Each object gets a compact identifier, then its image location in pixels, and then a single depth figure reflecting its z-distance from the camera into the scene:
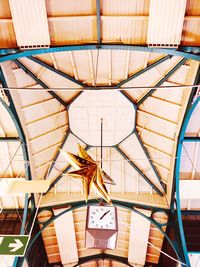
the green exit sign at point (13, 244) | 6.17
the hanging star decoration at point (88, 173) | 6.65
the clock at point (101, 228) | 8.11
